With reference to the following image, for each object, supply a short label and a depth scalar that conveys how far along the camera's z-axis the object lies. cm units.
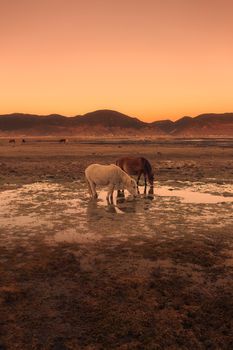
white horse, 1427
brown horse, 1875
